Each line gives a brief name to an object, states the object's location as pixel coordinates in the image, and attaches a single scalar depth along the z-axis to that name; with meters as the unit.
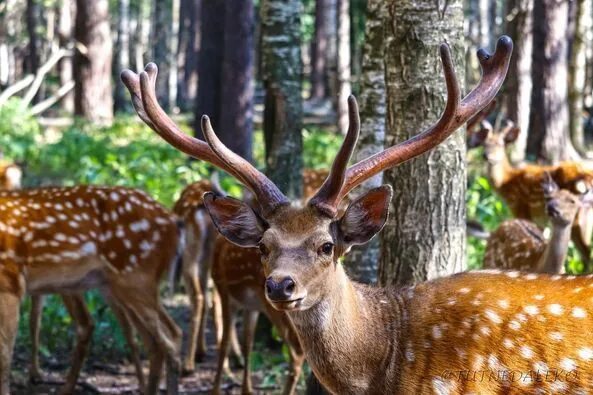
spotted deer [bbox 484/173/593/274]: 7.59
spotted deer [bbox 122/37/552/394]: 4.30
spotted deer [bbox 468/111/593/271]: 10.31
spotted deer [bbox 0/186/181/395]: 7.13
